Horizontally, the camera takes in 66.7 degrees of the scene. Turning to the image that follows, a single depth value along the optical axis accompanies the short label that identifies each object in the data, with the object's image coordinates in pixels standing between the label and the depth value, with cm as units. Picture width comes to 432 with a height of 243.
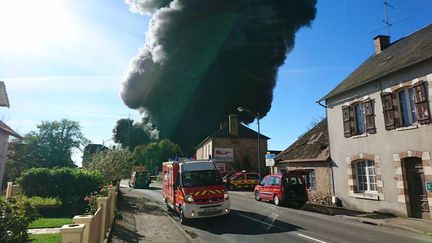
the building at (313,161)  1781
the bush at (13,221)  609
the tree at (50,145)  4134
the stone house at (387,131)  1233
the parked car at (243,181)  2945
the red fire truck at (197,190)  1123
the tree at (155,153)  5509
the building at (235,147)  4159
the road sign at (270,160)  2164
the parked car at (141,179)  3528
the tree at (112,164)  1844
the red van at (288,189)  1666
